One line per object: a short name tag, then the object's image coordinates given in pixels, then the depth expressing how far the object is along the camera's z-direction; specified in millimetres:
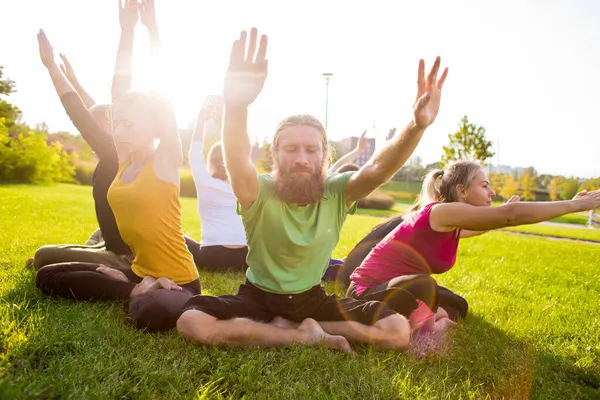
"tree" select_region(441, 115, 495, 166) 36781
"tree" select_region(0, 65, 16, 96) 14106
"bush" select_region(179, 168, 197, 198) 35094
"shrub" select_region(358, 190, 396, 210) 37969
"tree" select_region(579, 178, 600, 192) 36303
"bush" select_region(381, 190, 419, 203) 59156
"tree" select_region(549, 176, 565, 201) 50500
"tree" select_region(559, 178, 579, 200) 47444
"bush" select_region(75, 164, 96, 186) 41906
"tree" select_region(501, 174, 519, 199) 52297
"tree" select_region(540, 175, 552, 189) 55969
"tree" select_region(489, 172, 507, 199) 55500
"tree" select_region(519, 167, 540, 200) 52562
